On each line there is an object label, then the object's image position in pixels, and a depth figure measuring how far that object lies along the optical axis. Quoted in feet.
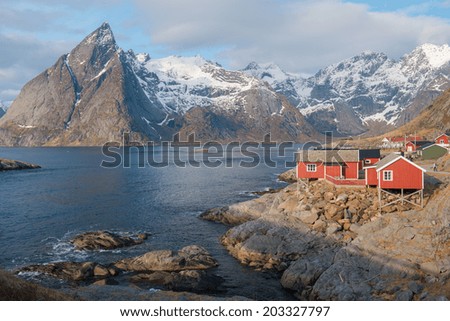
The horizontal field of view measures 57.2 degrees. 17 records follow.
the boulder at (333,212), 152.10
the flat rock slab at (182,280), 122.72
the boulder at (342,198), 158.40
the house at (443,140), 353.10
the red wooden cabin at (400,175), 150.92
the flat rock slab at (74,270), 131.44
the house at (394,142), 473.14
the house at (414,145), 338.13
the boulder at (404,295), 98.42
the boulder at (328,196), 164.21
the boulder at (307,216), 153.79
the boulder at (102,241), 165.17
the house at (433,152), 272.72
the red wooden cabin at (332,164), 191.42
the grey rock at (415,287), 100.73
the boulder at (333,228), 143.22
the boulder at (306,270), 122.62
